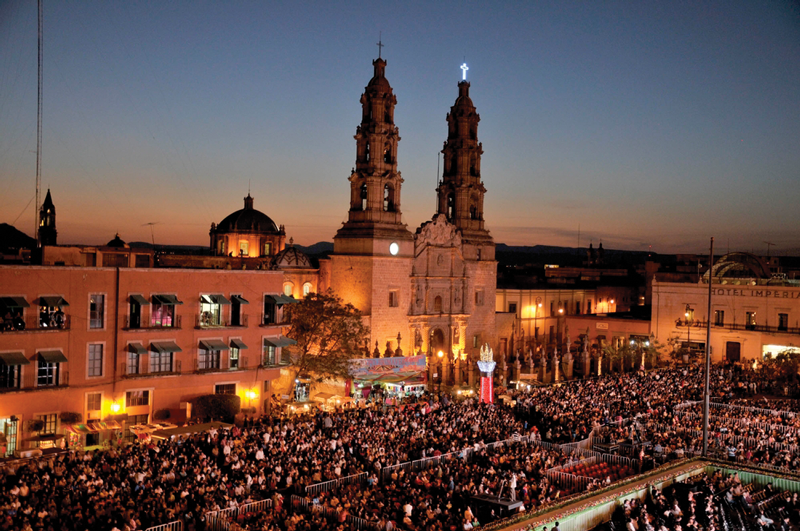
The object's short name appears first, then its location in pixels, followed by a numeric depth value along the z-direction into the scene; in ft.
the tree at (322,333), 147.64
